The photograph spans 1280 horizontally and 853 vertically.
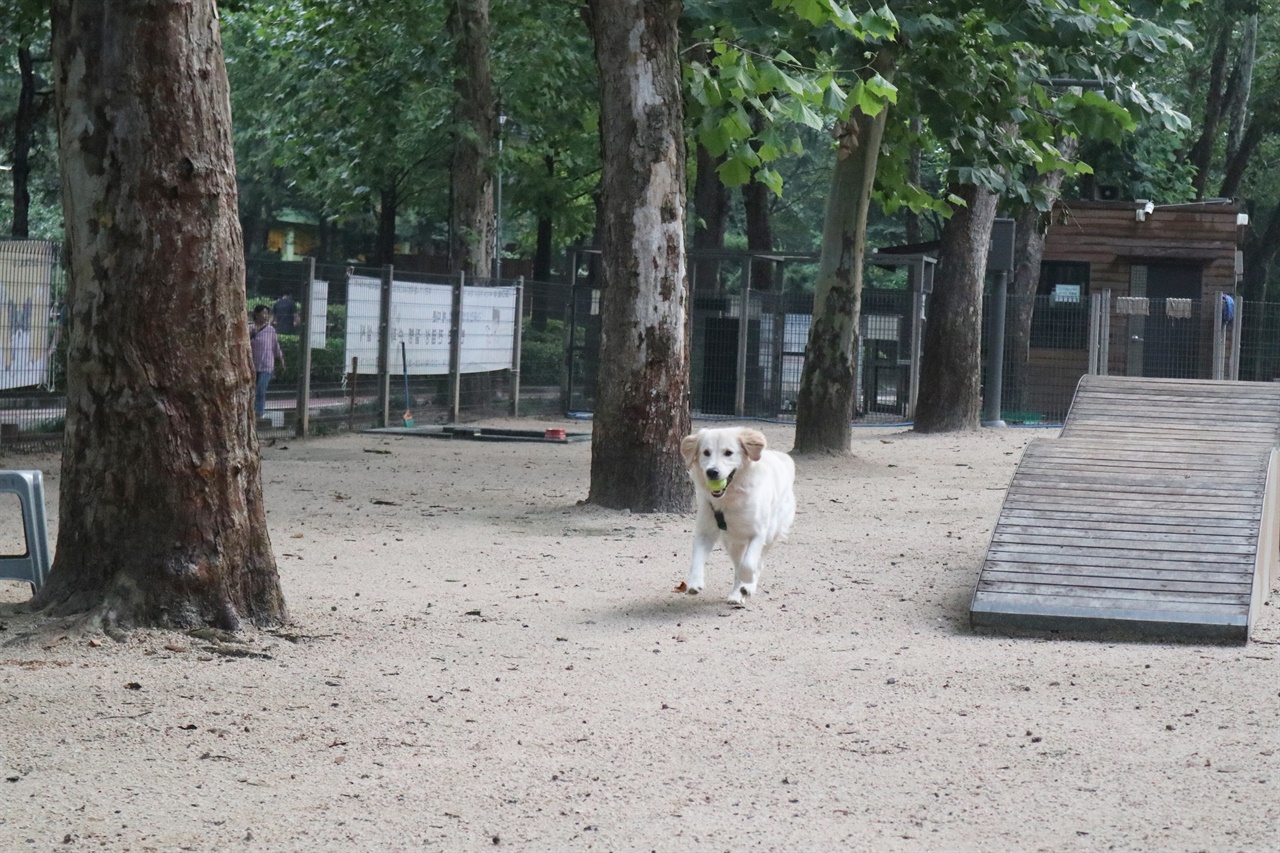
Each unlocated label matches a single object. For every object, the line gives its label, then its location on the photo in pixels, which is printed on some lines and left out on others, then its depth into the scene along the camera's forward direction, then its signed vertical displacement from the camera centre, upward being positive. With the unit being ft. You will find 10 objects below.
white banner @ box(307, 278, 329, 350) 65.75 +1.30
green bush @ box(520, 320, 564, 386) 89.15 +0.08
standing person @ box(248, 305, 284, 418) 62.34 -0.16
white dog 27.58 -2.28
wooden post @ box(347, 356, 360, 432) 69.41 -1.58
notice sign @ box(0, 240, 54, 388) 51.24 +0.64
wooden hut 100.99 +6.89
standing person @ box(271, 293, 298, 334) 65.41 +1.30
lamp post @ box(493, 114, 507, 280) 100.72 +9.10
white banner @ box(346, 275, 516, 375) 69.26 +1.19
